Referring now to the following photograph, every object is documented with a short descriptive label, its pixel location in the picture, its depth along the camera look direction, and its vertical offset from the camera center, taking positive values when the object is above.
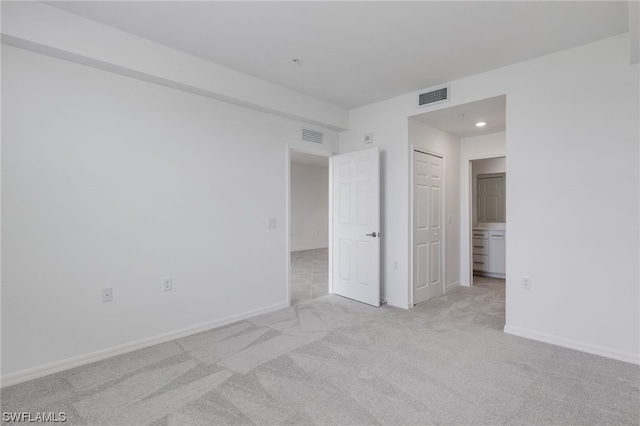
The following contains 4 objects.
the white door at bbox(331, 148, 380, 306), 4.14 -0.16
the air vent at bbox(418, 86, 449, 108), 3.66 +1.36
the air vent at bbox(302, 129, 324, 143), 4.33 +1.08
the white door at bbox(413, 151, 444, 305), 4.19 -0.18
